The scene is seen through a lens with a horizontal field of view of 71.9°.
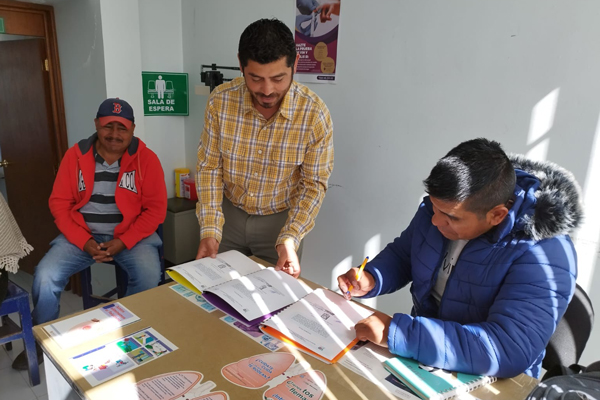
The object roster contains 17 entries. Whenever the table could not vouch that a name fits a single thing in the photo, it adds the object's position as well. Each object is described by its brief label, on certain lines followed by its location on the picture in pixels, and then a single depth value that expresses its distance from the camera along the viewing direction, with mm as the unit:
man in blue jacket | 971
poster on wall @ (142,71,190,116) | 3006
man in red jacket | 2221
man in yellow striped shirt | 1646
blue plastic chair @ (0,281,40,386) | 1977
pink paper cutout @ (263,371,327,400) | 901
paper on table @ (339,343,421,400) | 941
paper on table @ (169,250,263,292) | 1366
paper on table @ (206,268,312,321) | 1204
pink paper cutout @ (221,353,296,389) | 942
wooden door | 2854
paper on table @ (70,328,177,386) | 957
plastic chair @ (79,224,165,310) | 2389
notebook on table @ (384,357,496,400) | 923
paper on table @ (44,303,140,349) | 1082
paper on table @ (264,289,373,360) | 1077
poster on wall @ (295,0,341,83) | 2258
